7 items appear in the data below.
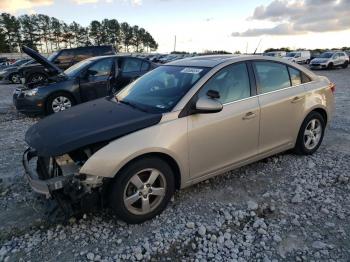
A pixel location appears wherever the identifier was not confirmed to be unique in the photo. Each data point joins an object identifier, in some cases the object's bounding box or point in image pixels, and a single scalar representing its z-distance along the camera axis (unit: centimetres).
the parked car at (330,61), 2883
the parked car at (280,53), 3689
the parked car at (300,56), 3759
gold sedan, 318
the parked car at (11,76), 2025
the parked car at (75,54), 1622
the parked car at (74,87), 828
